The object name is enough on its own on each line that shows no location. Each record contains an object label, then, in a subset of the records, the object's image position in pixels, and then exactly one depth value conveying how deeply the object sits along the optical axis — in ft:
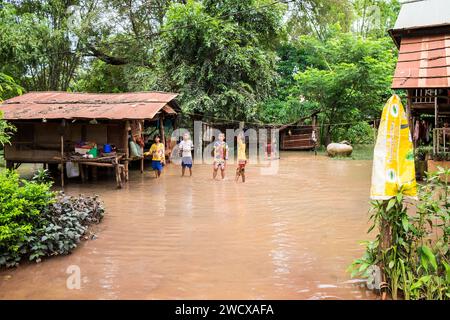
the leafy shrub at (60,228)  20.99
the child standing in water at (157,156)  46.62
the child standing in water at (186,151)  47.11
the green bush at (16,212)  19.56
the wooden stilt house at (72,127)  42.68
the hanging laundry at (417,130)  49.30
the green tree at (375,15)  95.66
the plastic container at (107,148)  44.70
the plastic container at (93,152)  43.32
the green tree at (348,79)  70.03
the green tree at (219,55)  63.82
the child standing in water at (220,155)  44.45
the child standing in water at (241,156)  42.63
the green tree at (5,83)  21.88
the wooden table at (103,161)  41.91
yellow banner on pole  16.28
